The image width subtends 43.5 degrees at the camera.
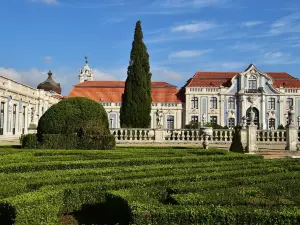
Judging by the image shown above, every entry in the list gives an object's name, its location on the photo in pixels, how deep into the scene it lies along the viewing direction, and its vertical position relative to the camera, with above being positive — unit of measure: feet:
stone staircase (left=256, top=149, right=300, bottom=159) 50.36 -3.38
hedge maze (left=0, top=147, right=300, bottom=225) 15.42 -3.17
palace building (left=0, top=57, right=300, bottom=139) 165.78 +14.31
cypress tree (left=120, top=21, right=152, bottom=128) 83.18 +8.82
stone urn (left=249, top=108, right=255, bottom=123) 58.03 +2.14
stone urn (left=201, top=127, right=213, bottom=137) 69.79 -0.21
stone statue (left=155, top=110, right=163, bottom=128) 75.65 +2.24
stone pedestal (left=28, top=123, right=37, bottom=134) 63.21 +0.10
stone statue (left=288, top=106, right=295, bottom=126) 58.65 +2.12
